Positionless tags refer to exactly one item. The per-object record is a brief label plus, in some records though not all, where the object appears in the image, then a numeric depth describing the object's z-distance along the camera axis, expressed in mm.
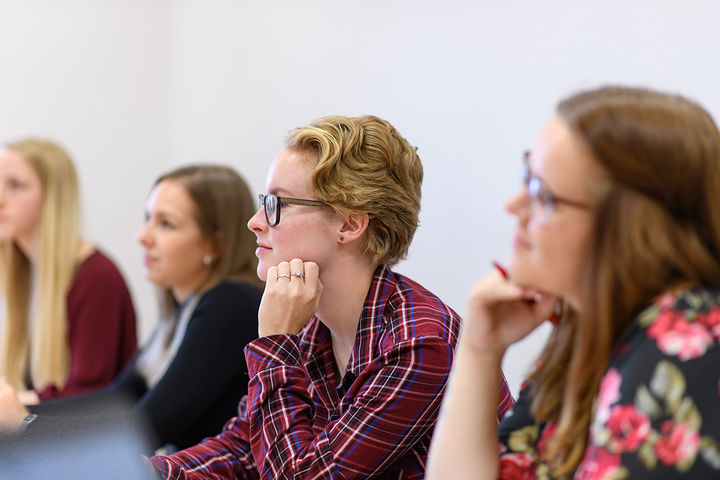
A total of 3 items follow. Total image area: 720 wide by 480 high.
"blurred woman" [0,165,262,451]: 1984
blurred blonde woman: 2609
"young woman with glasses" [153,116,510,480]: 1313
